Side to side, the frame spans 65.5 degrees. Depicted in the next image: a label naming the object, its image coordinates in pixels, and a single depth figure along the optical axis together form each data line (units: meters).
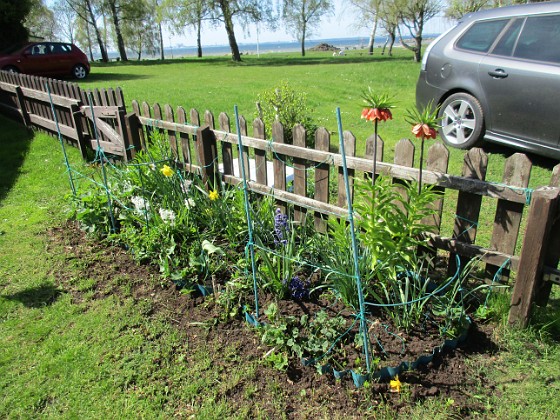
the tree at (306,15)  53.19
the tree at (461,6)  26.62
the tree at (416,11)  27.47
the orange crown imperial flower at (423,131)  2.65
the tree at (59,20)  44.17
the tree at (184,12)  28.45
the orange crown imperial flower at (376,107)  2.62
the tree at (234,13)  28.62
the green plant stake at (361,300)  2.38
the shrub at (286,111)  6.45
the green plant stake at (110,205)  4.23
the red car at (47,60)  14.84
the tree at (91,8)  34.31
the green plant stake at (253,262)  2.91
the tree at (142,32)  36.41
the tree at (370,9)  31.43
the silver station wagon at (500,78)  4.78
